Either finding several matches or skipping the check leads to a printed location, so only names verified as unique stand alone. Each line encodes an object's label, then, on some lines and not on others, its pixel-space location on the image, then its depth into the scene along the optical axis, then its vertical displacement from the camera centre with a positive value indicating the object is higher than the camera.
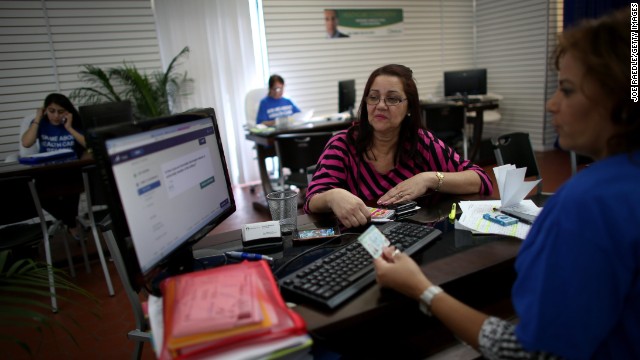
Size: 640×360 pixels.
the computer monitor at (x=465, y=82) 6.32 -0.05
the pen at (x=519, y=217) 1.28 -0.43
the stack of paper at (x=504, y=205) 1.27 -0.43
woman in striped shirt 1.74 -0.29
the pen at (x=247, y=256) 1.16 -0.43
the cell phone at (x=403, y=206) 1.46 -0.42
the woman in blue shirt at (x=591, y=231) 0.65 -0.25
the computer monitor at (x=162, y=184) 0.84 -0.18
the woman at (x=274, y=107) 5.43 -0.16
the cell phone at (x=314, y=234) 1.27 -0.43
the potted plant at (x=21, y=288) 0.94 -0.42
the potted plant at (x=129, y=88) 4.96 +0.22
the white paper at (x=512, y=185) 1.39 -0.36
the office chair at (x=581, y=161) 5.40 -1.15
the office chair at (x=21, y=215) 2.77 -0.68
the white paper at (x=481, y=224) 1.23 -0.44
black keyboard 0.90 -0.42
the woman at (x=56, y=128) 4.09 -0.15
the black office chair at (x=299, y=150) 4.01 -0.55
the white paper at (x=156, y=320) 0.78 -0.42
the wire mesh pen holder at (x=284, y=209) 1.42 -0.38
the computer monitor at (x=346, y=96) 5.32 -0.09
